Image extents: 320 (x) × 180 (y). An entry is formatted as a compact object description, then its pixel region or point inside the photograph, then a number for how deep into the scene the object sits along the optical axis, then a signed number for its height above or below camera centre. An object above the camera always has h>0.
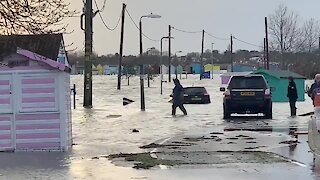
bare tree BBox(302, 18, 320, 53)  94.18 +3.04
